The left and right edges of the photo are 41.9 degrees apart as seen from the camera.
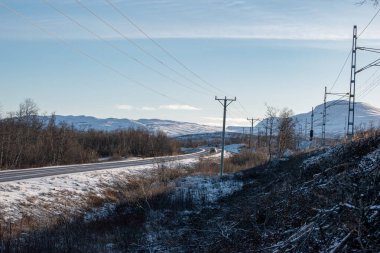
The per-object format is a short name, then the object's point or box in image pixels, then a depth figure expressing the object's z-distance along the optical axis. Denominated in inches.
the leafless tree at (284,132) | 2322.0
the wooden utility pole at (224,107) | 1879.2
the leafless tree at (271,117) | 2943.2
